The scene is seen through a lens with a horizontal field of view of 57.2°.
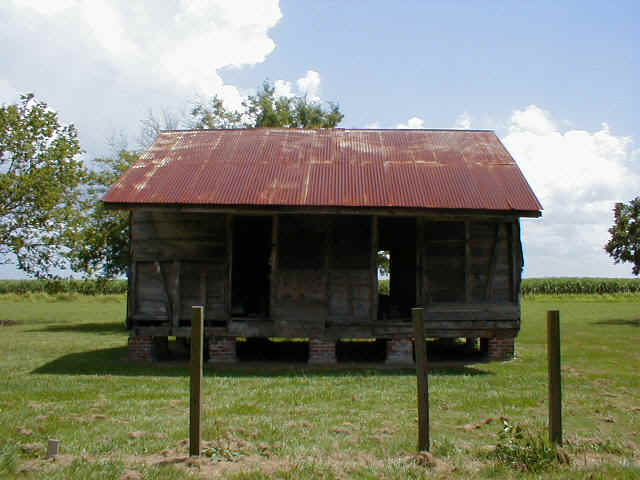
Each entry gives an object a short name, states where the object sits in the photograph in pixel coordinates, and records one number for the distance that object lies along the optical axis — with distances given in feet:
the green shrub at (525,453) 18.86
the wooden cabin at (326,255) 45.19
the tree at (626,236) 106.22
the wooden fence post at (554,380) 20.35
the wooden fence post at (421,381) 20.40
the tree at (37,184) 90.94
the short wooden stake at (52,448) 19.75
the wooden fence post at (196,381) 19.84
